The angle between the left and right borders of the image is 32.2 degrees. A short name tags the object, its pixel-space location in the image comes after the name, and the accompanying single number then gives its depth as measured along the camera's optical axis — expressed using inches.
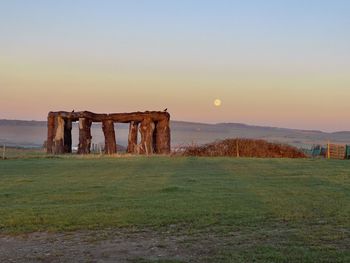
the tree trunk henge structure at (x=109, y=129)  1728.6
